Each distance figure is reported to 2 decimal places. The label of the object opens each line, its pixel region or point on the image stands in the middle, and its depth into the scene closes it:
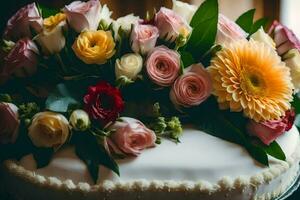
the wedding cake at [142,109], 0.90
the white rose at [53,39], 0.98
